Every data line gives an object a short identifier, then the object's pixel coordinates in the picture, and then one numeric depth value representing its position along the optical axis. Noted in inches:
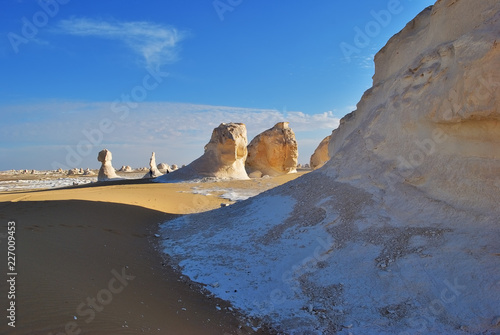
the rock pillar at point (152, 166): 1103.0
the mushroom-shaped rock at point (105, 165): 1085.1
